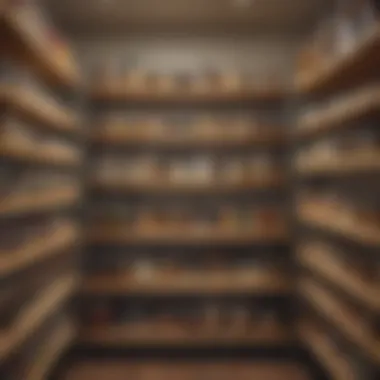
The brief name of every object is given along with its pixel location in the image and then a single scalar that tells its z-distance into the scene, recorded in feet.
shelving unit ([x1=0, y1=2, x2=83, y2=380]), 7.99
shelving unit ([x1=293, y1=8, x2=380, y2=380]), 7.99
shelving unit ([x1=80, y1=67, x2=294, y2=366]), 12.41
